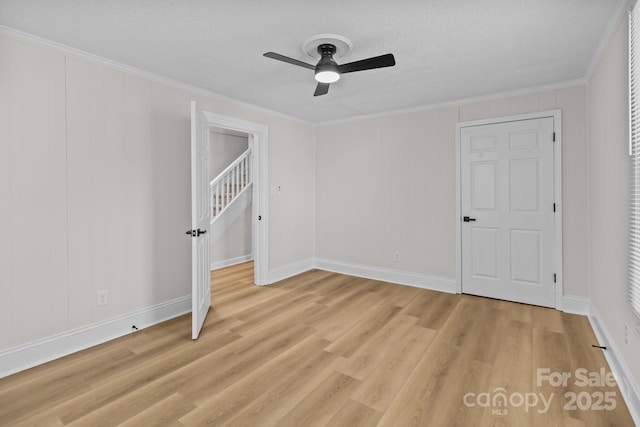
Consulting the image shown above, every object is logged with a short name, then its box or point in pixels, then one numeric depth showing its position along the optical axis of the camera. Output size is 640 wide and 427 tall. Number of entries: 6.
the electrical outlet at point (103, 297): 2.77
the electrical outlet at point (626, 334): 2.01
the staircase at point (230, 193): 5.59
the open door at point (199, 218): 2.78
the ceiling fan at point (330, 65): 2.30
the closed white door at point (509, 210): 3.48
